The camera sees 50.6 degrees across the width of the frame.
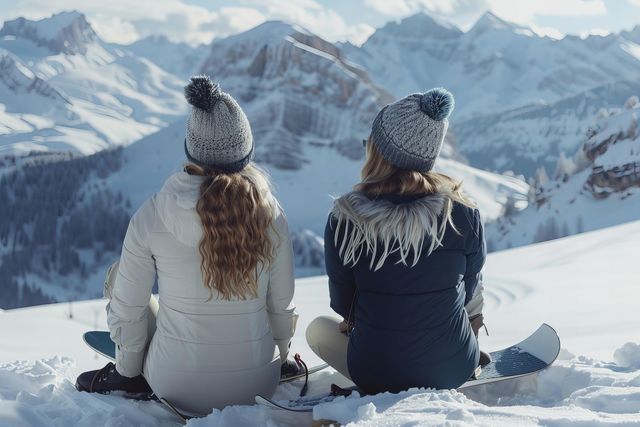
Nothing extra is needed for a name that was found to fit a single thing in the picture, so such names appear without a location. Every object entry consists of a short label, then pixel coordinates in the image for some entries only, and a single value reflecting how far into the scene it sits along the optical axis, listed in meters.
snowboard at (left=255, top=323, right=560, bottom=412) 3.40
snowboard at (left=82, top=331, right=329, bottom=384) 4.32
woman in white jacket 3.18
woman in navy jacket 3.10
